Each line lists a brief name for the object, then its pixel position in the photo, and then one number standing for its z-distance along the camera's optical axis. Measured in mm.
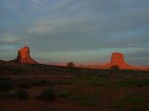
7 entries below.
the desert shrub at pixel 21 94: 8650
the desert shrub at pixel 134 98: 9243
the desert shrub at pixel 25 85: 12299
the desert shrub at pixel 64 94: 10001
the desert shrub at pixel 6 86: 10611
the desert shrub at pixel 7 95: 8387
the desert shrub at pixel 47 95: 8877
